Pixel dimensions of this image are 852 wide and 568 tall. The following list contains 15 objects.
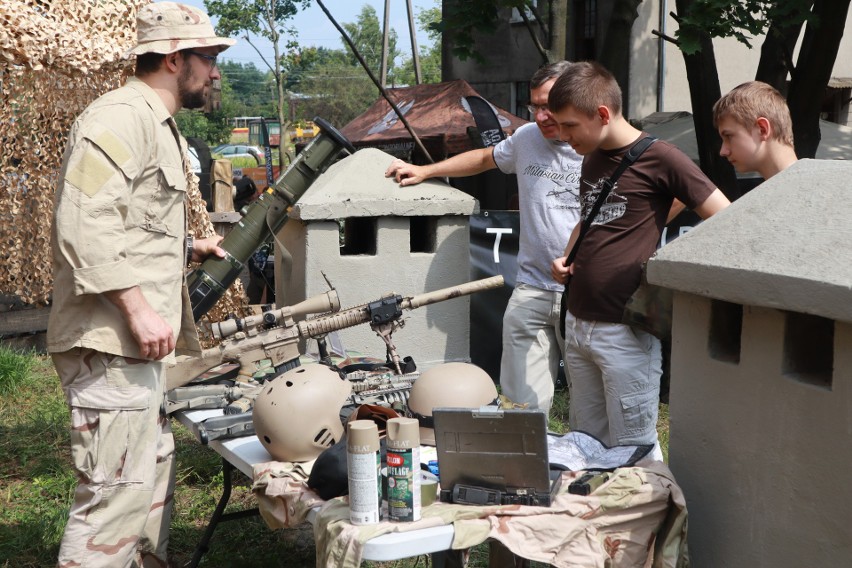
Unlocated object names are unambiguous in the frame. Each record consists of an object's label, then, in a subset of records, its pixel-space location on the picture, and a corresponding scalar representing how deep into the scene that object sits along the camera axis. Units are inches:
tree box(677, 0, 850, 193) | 289.7
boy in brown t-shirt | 137.1
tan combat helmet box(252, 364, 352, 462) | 121.6
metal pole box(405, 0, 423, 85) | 623.9
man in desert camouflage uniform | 118.3
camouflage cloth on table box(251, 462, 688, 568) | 98.8
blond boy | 133.2
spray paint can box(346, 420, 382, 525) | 98.8
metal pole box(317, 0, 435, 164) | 227.3
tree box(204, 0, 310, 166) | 1278.3
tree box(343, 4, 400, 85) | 3105.3
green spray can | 99.0
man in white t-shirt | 185.5
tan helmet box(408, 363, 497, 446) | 124.2
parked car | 1859.0
